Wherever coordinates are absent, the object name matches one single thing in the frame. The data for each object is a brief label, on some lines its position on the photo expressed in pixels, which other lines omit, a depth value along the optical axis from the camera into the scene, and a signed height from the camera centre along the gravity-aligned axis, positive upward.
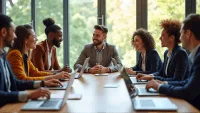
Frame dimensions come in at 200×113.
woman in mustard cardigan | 2.74 +0.00
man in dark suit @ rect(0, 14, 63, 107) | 1.94 -0.22
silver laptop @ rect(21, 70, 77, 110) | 1.74 -0.30
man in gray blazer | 4.32 +0.05
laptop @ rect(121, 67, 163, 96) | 2.13 -0.27
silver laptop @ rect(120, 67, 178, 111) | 1.71 -0.30
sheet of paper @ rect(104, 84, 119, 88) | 2.65 -0.27
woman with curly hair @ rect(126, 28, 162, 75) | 3.72 +0.03
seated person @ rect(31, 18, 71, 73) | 3.81 +0.10
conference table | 1.76 -0.30
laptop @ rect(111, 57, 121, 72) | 3.77 -0.11
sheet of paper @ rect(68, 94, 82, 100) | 2.07 -0.29
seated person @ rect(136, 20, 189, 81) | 2.72 -0.02
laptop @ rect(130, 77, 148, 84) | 2.79 -0.25
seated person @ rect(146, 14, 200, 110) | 1.96 -0.12
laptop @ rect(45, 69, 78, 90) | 2.46 -0.27
